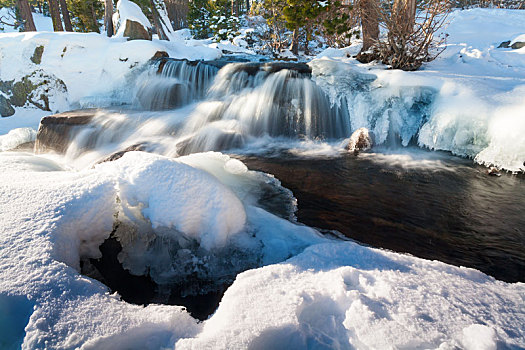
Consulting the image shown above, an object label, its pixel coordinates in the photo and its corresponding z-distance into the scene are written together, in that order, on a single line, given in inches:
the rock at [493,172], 166.0
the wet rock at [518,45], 348.8
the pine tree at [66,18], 557.0
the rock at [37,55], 345.4
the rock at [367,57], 302.4
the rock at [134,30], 420.5
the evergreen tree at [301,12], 355.3
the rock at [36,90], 341.1
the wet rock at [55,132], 236.4
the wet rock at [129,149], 208.2
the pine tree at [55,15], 530.2
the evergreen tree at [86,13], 696.0
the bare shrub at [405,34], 258.5
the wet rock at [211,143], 222.4
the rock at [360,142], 215.2
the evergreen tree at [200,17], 951.0
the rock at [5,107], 340.5
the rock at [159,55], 350.8
